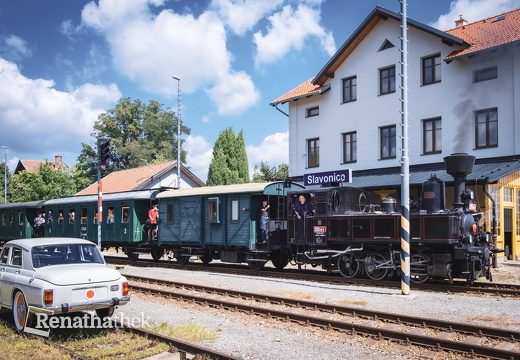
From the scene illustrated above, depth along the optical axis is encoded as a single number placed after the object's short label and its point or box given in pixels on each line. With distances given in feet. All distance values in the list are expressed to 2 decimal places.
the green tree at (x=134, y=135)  169.89
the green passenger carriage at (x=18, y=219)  88.53
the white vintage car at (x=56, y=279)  23.85
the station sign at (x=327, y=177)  57.76
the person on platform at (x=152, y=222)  64.95
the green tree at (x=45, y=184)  142.10
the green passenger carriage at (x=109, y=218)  65.98
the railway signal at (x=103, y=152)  50.93
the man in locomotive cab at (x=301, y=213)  49.08
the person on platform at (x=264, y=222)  52.39
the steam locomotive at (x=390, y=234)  40.04
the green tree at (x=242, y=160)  158.10
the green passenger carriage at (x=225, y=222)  53.23
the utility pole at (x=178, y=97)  96.43
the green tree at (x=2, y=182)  215.96
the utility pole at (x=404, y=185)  37.73
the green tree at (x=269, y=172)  167.84
